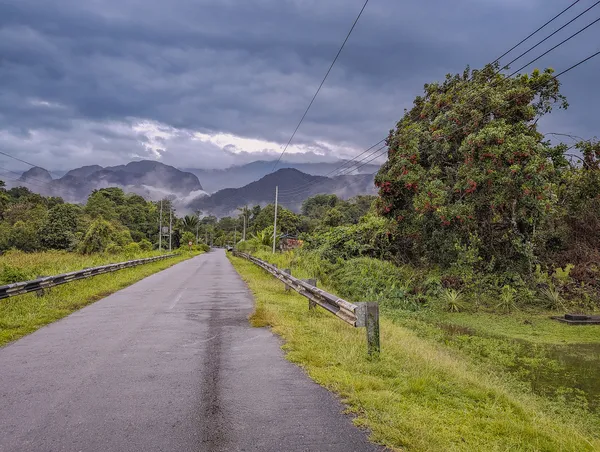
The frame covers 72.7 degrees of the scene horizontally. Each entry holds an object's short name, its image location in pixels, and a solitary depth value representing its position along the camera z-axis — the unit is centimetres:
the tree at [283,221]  9022
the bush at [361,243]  2220
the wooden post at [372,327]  641
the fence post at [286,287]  1503
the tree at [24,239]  5412
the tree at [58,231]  5331
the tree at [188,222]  10650
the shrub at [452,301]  1555
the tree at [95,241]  4159
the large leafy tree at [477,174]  1516
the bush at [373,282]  1666
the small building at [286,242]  5946
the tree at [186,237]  9784
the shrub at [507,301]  1541
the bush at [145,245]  6736
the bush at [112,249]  4193
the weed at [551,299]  1548
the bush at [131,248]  4549
